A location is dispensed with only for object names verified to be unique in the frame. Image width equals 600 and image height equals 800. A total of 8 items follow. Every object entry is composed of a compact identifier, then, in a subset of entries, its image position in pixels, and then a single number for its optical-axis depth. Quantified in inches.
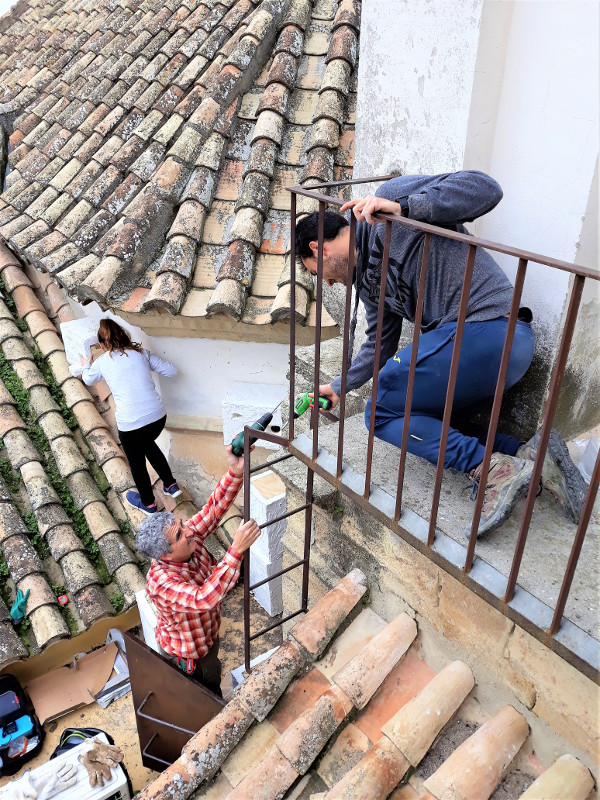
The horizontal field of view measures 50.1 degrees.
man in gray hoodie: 76.2
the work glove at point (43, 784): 133.4
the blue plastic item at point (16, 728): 161.2
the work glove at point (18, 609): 172.1
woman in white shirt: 179.0
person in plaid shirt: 113.7
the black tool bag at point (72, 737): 152.5
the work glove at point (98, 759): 138.5
